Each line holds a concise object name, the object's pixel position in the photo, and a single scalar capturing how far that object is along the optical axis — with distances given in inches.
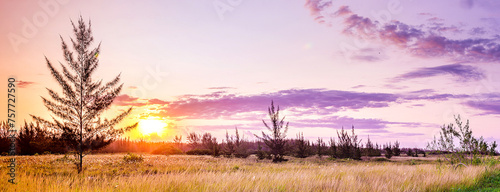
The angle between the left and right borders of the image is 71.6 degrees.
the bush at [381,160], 1526.8
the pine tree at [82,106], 610.9
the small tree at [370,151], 1921.8
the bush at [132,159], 1005.5
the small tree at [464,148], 760.3
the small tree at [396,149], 2024.4
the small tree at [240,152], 1591.4
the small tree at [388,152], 1749.3
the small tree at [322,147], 2018.6
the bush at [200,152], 1850.1
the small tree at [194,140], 2701.8
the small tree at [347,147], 1617.9
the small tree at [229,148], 1841.4
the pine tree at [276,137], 1218.0
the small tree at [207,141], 2292.0
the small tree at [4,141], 1675.7
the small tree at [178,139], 3108.8
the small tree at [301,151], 1599.7
